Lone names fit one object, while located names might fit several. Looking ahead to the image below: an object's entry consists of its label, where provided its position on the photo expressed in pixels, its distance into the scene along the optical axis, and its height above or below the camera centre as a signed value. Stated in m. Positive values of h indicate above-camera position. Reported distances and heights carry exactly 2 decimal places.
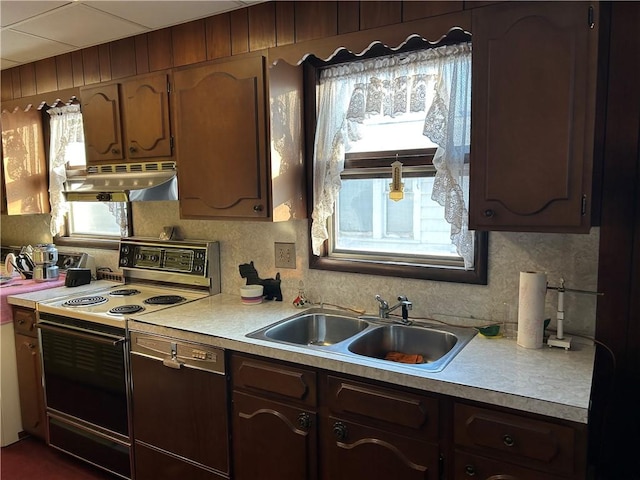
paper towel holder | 1.70 -0.49
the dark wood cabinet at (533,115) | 1.49 +0.26
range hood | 2.49 +0.09
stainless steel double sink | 1.94 -0.61
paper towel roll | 1.68 -0.41
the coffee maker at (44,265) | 3.18 -0.43
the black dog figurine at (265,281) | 2.57 -0.46
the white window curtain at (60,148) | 3.35 +0.39
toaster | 3.07 -0.51
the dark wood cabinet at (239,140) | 2.17 +0.28
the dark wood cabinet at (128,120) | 2.51 +0.45
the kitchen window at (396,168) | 1.97 +0.13
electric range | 2.34 -0.74
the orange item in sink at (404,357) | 1.99 -0.69
